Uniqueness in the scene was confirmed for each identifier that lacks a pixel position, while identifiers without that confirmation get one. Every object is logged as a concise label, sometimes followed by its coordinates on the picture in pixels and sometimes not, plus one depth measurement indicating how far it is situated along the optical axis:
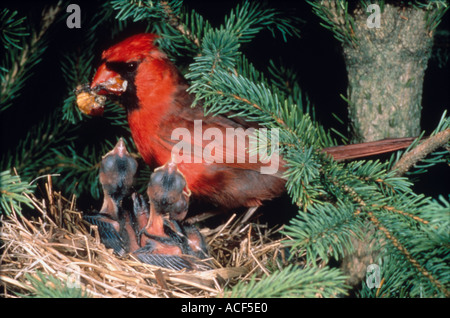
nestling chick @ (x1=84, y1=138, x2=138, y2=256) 1.36
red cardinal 1.38
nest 1.31
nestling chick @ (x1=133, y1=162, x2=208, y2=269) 1.35
